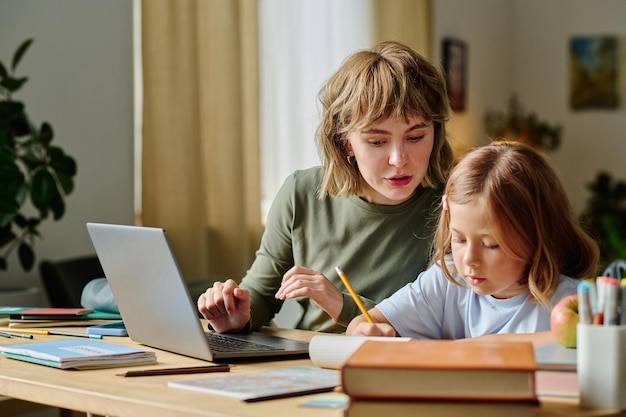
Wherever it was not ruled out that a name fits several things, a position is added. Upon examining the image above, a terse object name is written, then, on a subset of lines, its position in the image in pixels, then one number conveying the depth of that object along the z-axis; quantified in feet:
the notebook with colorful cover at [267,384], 6.37
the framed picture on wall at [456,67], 26.01
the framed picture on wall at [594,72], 30.18
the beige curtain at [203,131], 16.03
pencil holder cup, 6.06
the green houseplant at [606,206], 27.87
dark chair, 12.71
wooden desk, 6.08
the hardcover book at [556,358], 6.58
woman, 8.79
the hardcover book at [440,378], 5.74
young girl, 7.69
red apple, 6.86
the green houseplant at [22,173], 12.67
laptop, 7.32
